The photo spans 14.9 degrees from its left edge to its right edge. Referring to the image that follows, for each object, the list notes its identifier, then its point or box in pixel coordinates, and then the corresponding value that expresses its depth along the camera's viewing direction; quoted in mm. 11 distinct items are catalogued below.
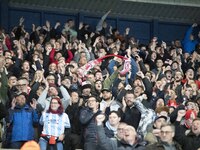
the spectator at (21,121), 14844
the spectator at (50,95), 15531
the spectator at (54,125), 14547
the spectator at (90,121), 14338
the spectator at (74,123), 14852
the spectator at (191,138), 14281
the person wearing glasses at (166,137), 13383
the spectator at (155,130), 14533
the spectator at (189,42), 26297
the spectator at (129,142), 13000
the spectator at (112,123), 14570
